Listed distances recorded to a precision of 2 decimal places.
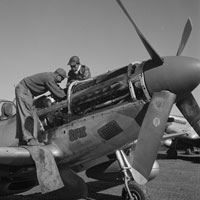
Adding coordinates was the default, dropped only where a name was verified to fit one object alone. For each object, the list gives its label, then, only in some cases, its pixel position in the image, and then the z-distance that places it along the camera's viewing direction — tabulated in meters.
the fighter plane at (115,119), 4.86
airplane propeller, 4.76
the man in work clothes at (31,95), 5.82
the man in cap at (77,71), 6.41
